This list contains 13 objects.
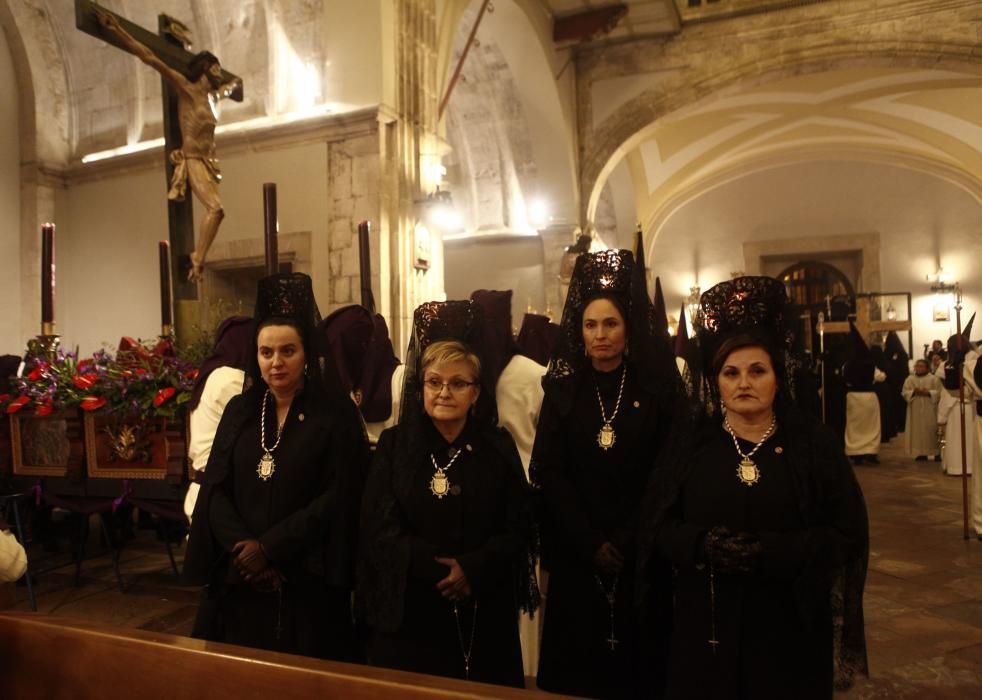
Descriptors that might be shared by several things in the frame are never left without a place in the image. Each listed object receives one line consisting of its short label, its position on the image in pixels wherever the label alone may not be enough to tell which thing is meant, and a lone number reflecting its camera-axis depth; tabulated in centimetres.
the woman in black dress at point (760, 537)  194
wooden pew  126
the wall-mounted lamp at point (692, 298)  1655
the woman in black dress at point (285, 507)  233
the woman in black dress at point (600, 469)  238
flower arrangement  363
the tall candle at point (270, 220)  366
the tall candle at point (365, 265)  461
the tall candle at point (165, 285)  479
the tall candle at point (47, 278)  413
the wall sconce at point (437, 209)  703
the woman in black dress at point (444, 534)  215
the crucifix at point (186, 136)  446
